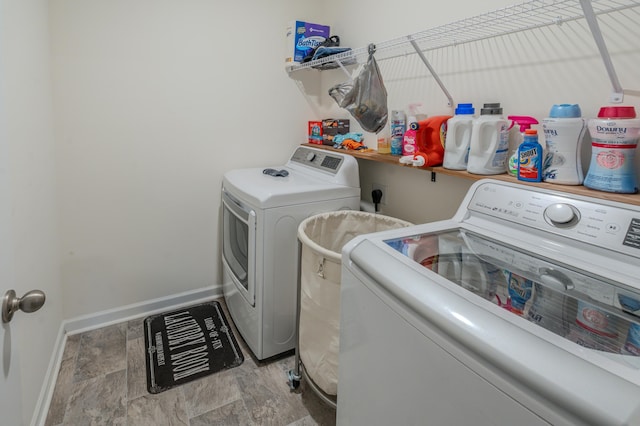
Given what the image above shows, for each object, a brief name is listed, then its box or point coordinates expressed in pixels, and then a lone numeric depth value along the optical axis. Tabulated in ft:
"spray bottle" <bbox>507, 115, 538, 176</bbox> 4.02
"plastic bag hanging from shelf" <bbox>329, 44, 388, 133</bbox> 5.43
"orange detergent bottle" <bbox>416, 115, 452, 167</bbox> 4.97
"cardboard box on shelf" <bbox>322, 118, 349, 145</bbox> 7.74
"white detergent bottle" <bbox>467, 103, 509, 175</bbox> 4.17
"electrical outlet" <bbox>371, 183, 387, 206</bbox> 6.89
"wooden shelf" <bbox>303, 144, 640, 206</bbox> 2.95
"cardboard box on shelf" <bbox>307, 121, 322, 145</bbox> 8.15
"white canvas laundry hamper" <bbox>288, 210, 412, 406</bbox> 4.57
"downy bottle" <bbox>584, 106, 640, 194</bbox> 3.11
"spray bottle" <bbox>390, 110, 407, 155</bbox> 5.76
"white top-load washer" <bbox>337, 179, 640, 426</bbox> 1.73
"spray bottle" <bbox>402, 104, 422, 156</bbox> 5.14
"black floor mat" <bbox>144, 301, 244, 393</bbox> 5.91
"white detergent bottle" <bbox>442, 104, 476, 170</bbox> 4.54
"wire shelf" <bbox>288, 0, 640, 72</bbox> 3.49
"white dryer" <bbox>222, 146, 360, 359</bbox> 5.74
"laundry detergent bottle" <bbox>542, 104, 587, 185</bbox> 3.47
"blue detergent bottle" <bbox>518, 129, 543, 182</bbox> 3.67
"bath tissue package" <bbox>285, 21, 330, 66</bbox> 7.50
